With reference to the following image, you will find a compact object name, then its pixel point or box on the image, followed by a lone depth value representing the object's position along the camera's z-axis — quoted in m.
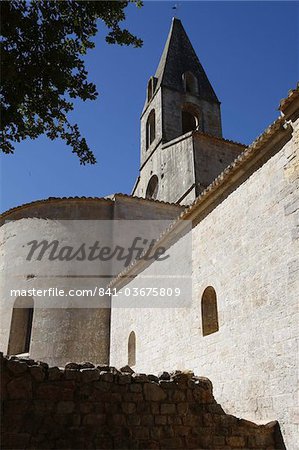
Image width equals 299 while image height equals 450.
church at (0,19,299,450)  5.95
